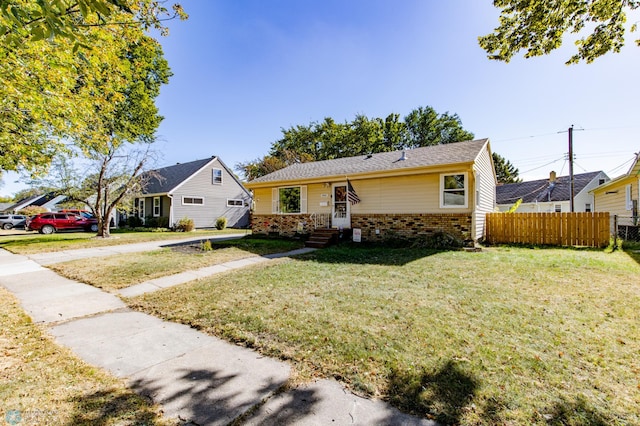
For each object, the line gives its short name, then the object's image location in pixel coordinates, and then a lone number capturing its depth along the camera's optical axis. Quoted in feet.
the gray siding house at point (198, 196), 72.64
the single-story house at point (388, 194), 34.73
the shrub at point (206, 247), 32.96
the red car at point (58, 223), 63.16
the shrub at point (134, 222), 79.66
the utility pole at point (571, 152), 62.08
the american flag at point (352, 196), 40.37
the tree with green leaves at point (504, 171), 135.13
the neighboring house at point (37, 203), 104.99
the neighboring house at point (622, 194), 40.35
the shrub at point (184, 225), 67.92
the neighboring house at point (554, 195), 83.41
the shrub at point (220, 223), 74.33
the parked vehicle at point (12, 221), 81.92
